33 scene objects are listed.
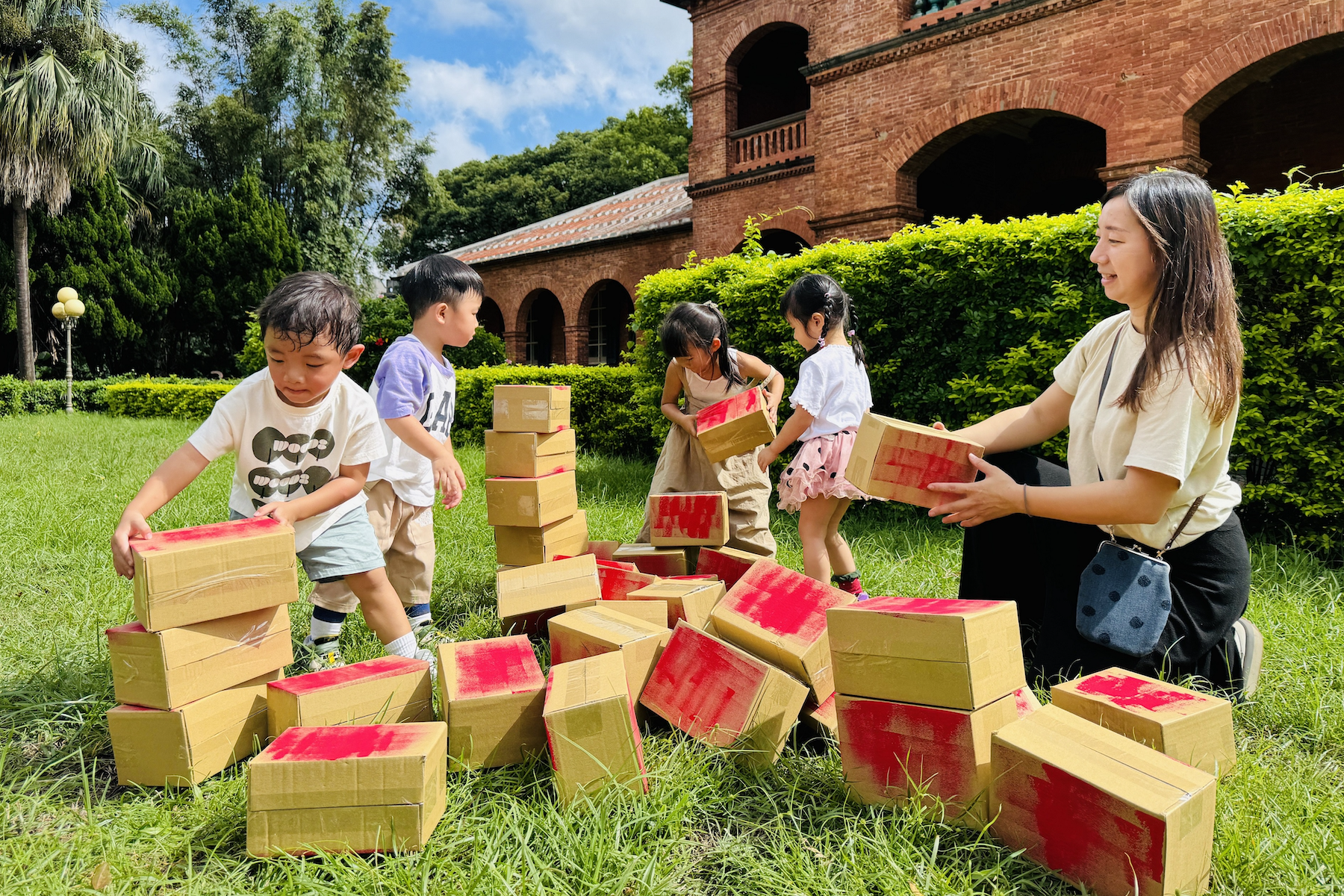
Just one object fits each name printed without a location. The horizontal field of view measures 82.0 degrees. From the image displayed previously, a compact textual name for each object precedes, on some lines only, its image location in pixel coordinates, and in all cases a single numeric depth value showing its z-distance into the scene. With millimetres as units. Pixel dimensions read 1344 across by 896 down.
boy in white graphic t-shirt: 2289
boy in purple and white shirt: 2896
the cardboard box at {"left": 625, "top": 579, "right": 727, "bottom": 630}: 2666
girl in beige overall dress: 3957
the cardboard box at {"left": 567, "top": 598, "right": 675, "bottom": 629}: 2564
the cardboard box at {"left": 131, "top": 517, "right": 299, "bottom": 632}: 1873
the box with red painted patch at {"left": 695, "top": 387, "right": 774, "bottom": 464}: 3424
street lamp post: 18252
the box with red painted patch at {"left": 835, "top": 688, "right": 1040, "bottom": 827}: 1722
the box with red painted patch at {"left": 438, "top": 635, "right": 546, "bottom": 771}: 1974
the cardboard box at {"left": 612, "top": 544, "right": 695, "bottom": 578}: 3449
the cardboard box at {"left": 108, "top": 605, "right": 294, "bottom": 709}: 1905
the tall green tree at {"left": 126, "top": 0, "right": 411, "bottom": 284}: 28672
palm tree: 21031
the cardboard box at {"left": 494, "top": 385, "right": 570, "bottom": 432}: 3375
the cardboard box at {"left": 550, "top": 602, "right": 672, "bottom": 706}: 2207
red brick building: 8398
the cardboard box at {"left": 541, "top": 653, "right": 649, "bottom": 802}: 1804
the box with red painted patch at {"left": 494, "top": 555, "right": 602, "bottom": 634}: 2746
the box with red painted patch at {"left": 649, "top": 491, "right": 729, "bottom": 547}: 3467
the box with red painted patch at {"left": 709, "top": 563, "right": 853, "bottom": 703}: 2176
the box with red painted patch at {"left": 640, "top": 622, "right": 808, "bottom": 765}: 2018
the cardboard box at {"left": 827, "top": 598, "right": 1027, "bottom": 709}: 1706
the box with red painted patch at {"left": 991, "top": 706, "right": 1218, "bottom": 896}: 1449
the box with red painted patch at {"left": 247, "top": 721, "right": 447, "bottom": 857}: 1634
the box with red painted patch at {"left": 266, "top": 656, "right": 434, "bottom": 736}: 1981
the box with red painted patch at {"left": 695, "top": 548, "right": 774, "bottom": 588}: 3197
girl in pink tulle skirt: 3400
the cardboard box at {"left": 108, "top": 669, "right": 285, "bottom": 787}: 1927
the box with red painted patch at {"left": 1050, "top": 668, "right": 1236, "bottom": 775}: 1758
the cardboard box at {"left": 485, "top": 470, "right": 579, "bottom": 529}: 3332
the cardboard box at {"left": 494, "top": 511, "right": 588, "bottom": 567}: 3422
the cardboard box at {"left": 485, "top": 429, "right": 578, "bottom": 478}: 3359
